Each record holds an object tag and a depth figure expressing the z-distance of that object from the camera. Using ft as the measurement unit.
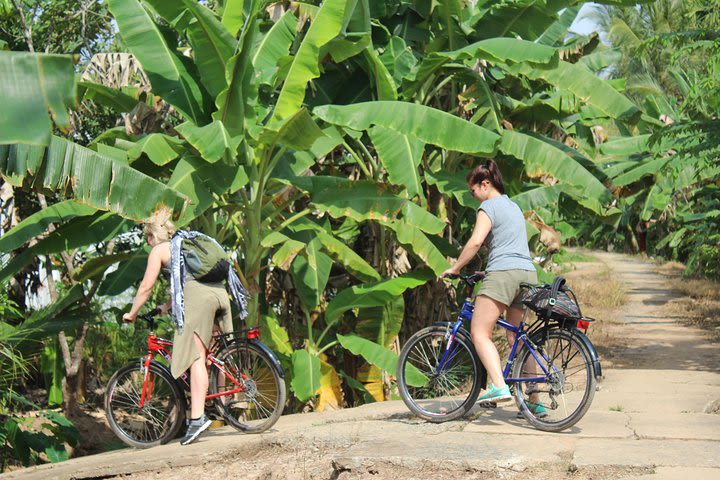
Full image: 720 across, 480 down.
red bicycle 49.37
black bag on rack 43.70
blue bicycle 44.21
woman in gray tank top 45.57
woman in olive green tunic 48.16
